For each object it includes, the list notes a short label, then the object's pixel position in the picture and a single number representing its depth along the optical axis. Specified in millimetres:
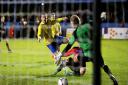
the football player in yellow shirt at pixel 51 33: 26934
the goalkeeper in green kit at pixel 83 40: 18728
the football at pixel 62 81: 17566
